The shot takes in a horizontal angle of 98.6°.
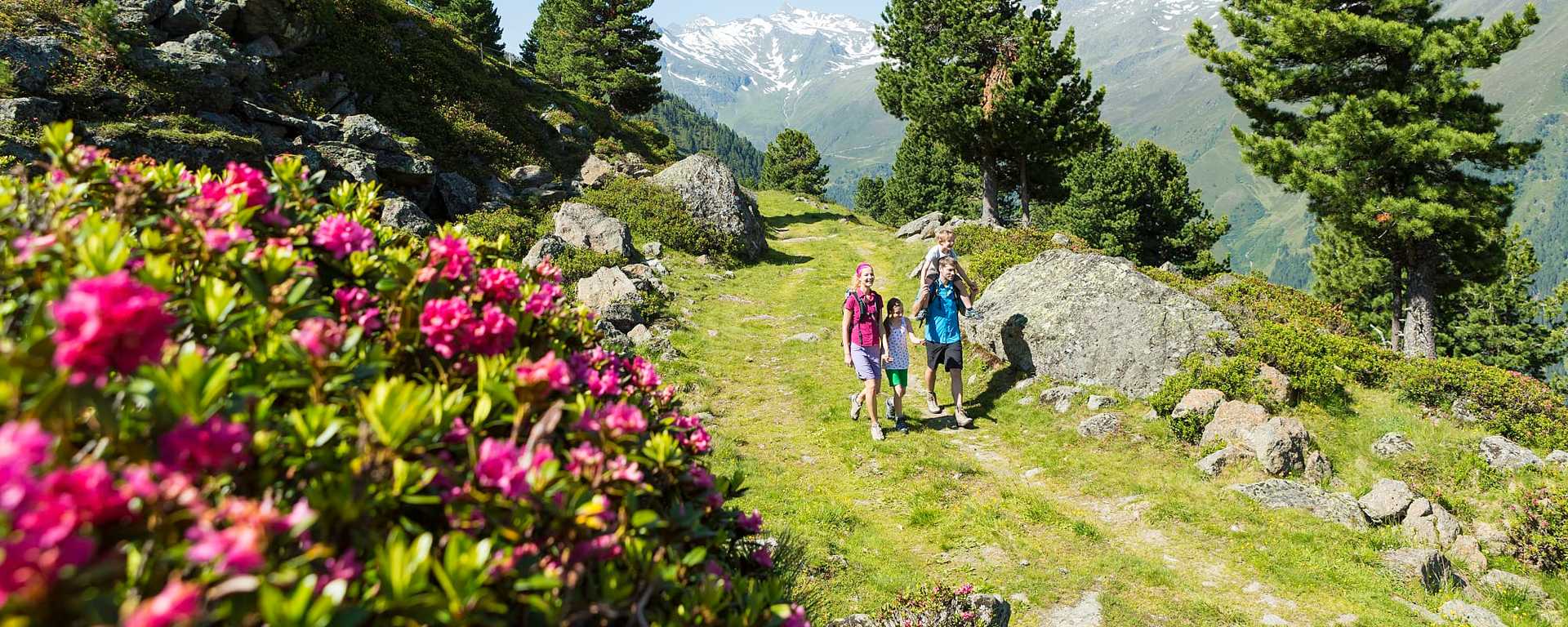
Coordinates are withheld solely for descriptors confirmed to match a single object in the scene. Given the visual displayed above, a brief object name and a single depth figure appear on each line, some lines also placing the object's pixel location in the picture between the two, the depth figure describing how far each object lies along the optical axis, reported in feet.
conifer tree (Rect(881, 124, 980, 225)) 180.34
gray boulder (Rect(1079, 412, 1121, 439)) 33.32
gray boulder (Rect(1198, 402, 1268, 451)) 30.19
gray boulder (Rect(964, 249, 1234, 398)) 36.60
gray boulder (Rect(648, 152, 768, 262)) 77.36
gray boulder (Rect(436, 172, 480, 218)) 67.97
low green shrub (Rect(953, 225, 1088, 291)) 56.49
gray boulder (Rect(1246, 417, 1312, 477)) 28.37
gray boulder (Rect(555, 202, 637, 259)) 62.75
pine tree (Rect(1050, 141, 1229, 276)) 129.39
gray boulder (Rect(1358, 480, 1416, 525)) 25.67
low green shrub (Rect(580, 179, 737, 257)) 74.49
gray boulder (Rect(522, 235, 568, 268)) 55.06
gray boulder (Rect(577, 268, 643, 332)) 46.98
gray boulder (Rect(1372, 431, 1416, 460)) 30.53
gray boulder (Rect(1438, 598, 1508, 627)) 20.99
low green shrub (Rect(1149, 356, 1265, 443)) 33.30
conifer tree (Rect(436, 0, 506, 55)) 172.55
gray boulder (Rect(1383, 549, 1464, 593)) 22.45
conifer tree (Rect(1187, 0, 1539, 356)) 51.34
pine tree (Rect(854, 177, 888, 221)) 229.27
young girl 33.30
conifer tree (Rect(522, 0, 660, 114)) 140.67
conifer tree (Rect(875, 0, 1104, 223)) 87.20
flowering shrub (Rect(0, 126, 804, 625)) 4.68
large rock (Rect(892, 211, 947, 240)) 100.27
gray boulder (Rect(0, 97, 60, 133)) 40.63
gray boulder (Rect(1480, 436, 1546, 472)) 29.19
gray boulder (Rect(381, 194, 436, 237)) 52.26
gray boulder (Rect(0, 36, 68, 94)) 43.98
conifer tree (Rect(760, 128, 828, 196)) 223.71
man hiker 34.50
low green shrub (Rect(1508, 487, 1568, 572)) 23.65
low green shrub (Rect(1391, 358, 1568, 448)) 32.12
